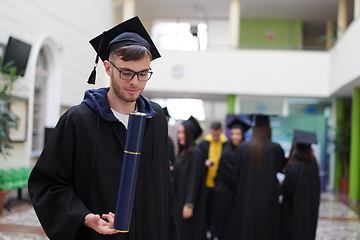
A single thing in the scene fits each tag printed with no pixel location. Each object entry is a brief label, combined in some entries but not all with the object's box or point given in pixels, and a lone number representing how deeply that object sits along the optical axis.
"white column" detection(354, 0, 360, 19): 12.69
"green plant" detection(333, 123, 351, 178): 13.39
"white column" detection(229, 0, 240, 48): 14.49
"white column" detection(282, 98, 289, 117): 14.60
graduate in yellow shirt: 6.49
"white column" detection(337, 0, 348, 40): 13.95
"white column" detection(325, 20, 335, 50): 15.91
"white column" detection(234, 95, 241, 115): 14.50
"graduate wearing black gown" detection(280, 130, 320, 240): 4.91
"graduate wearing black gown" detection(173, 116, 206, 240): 5.43
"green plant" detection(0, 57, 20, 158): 7.71
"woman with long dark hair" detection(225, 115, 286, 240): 5.01
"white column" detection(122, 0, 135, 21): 14.28
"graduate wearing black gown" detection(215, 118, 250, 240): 5.93
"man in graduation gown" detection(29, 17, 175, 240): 1.82
